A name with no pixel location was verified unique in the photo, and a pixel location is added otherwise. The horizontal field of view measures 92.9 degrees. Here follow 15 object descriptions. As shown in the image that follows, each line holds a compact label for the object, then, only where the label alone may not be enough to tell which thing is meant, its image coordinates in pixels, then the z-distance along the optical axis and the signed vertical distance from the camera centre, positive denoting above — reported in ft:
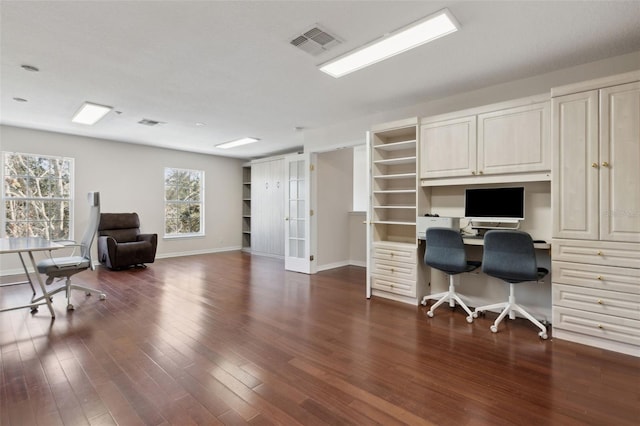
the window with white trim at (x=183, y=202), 24.70 +0.80
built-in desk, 9.68 -1.02
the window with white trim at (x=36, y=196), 17.60 +0.95
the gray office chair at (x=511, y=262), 9.33 -1.58
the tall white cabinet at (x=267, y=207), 24.61 +0.44
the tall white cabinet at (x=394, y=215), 12.77 -0.14
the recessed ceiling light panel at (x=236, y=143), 21.08 +5.00
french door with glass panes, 18.65 -0.18
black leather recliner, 18.84 -2.01
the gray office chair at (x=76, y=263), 11.47 -2.00
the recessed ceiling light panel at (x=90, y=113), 13.83 +4.79
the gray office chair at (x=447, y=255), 10.89 -1.58
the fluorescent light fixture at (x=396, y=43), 7.51 +4.72
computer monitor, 10.62 +0.33
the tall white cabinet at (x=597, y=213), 8.25 -0.01
